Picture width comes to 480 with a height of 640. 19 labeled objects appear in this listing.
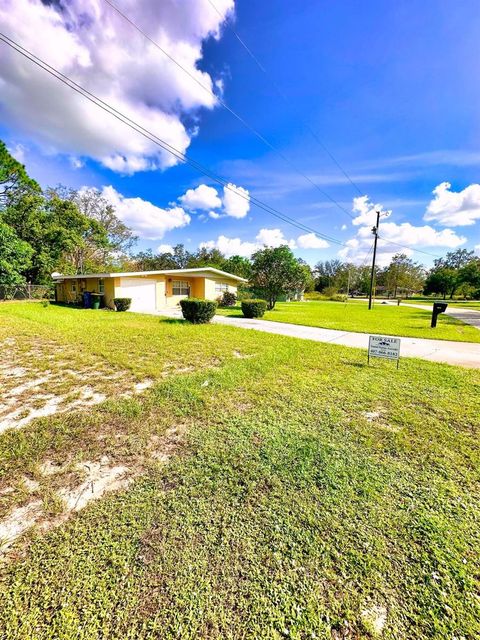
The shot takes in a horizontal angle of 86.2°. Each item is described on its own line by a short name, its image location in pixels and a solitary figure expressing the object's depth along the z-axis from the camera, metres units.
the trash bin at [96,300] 16.08
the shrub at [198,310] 10.69
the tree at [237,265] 34.88
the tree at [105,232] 27.81
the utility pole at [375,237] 22.34
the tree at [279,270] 17.84
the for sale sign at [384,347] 5.23
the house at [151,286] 15.95
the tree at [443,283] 49.67
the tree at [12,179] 15.99
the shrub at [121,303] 15.08
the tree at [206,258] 44.53
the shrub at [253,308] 13.89
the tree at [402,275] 63.16
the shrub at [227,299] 21.16
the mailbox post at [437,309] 11.34
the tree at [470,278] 43.75
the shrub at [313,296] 49.51
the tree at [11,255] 16.81
